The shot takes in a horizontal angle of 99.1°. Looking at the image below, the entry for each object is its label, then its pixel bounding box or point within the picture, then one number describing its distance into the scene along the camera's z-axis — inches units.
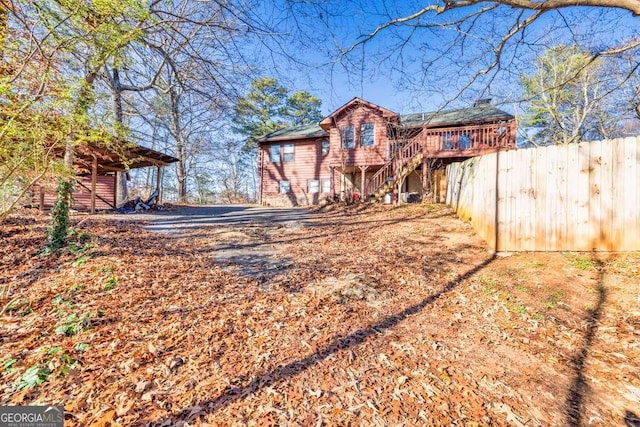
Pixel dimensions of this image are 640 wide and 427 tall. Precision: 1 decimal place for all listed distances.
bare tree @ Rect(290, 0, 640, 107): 124.3
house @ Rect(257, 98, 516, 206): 507.5
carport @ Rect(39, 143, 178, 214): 440.8
